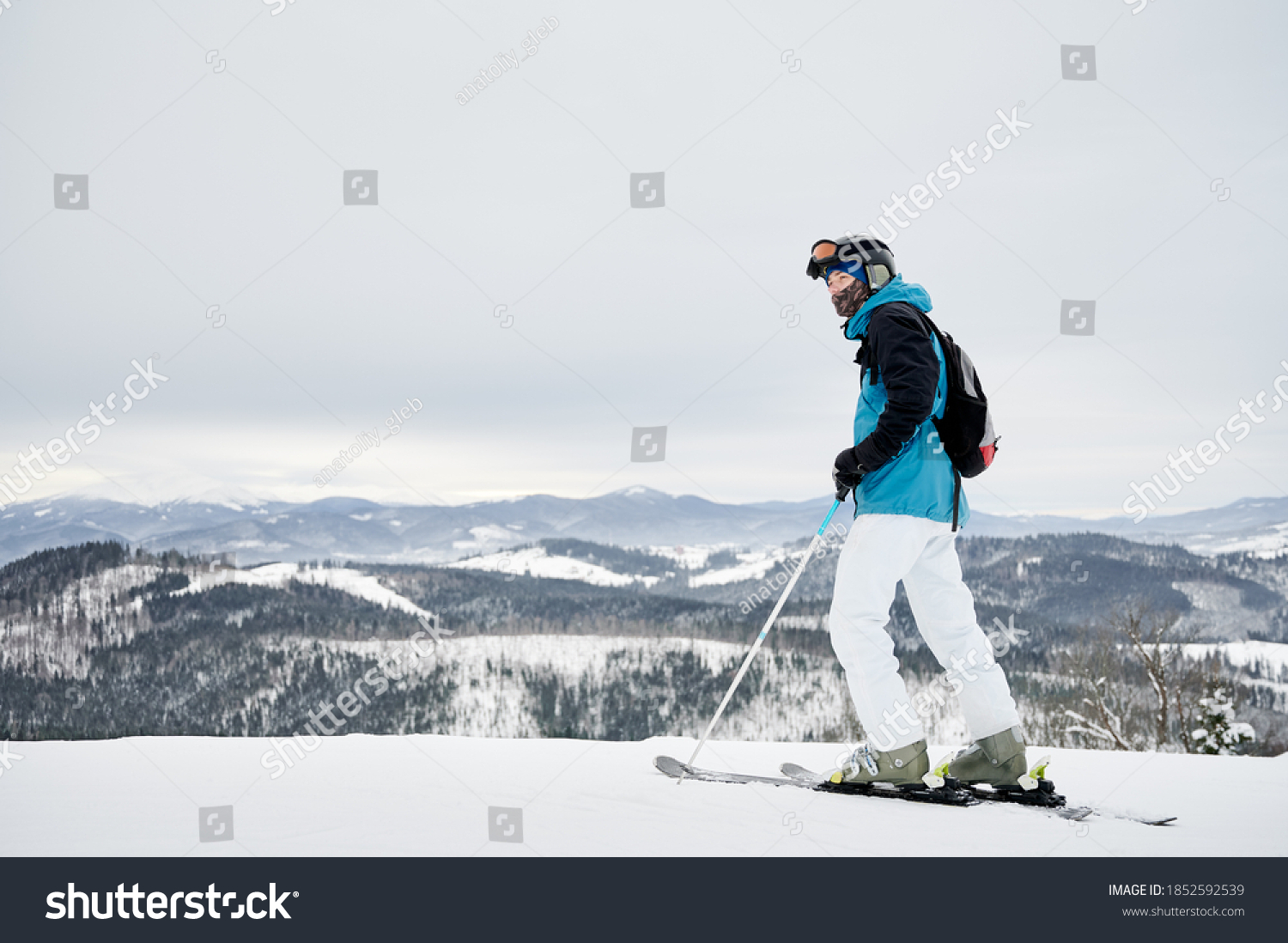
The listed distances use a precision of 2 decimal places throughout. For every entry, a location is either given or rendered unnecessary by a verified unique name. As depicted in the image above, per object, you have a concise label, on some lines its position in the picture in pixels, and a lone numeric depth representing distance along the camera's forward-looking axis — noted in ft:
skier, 10.66
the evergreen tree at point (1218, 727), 68.73
